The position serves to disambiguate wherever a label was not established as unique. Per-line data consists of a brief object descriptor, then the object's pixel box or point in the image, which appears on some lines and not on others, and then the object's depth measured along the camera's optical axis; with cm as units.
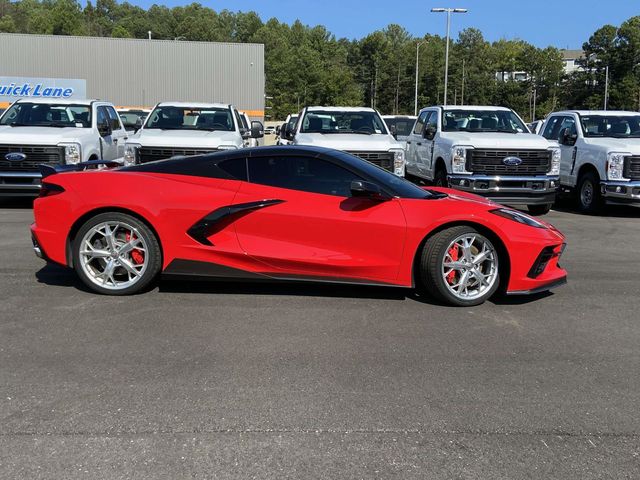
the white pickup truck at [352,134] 1178
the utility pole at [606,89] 8444
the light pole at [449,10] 3942
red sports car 578
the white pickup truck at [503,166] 1180
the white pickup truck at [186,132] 1150
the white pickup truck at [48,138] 1170
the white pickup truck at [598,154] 1184
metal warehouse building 3912
